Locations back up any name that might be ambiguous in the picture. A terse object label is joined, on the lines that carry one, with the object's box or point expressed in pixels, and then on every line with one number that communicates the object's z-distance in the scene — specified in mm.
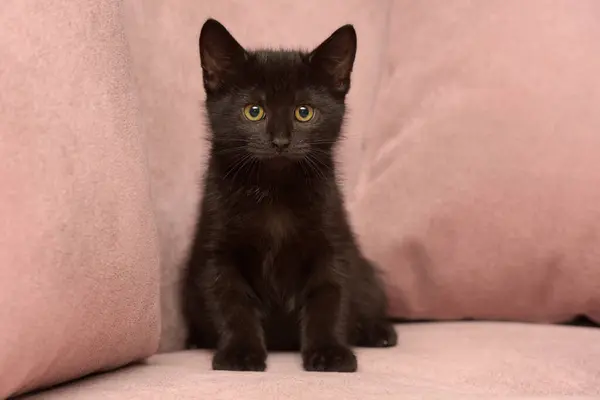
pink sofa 663
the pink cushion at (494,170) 837
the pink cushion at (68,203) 648
